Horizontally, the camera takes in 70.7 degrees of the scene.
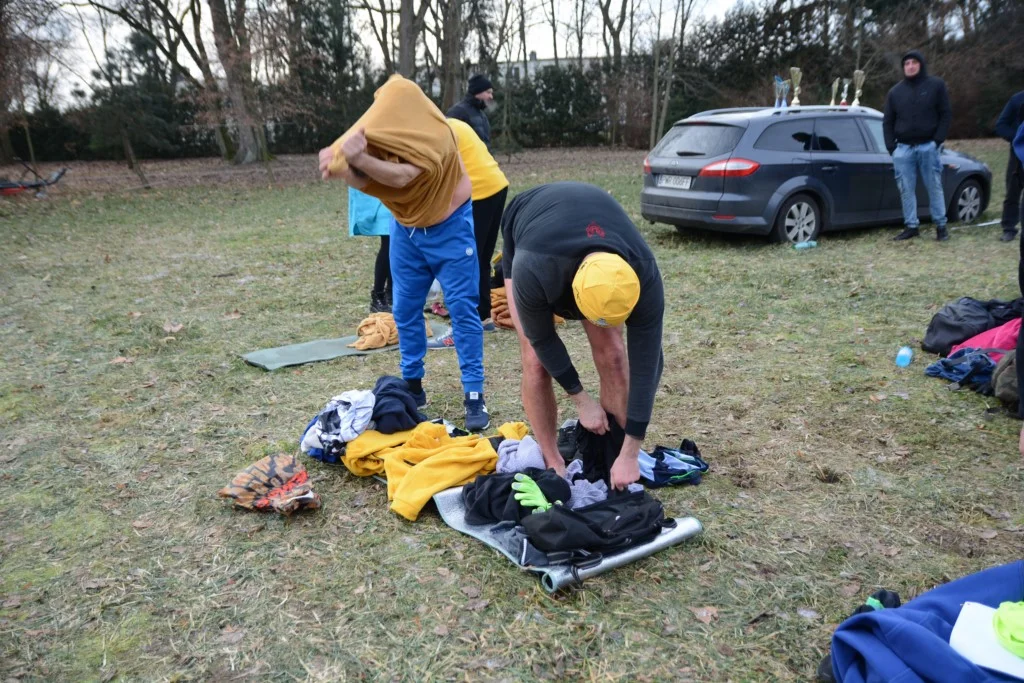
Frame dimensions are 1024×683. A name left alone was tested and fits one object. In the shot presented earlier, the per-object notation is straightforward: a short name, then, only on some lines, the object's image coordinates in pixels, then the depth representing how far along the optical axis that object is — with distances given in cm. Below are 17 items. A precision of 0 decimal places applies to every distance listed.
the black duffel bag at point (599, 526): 269
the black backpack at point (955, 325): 481
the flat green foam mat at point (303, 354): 515
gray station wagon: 789
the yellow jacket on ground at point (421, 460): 321
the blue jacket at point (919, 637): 192
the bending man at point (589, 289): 238
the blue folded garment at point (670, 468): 335
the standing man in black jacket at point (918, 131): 769
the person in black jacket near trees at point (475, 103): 622
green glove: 294
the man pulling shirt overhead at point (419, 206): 310
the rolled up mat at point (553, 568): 264
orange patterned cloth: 318
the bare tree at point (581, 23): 2989
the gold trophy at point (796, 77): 990
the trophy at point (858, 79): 1095
